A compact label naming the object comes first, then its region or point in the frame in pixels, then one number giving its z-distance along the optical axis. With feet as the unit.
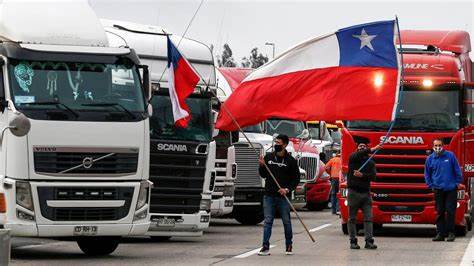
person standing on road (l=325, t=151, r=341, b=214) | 118.21
